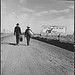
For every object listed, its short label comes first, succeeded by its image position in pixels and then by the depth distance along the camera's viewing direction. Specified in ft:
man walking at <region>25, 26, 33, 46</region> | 43.98
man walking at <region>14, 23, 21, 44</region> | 42.11
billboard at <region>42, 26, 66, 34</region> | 117.48
